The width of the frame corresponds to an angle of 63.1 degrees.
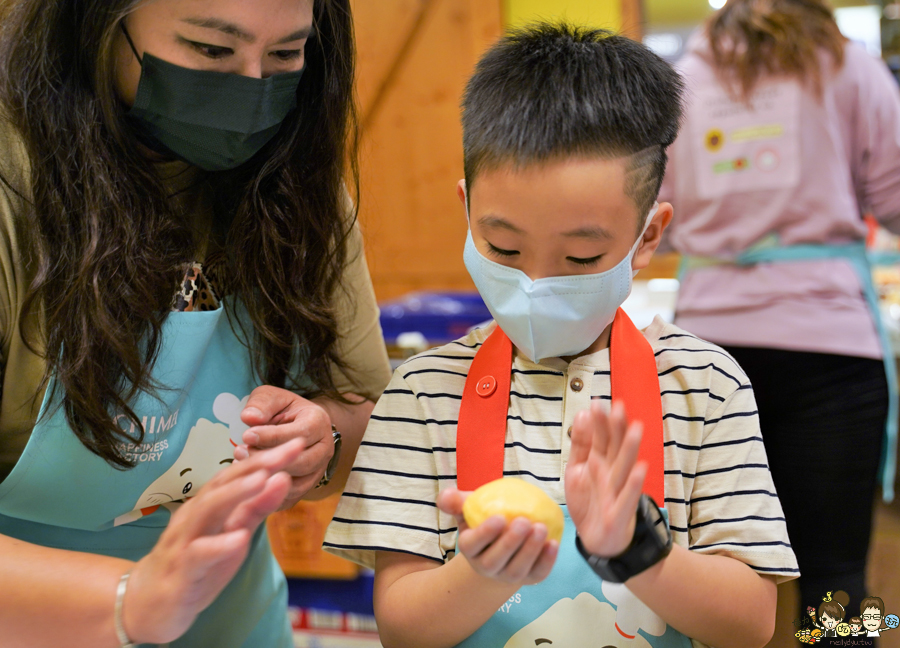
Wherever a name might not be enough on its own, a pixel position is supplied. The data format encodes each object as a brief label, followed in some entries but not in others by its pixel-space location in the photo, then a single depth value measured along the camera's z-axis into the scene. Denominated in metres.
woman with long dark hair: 1.02
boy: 0.98
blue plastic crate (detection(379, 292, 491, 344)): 2.52
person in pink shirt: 1.70
